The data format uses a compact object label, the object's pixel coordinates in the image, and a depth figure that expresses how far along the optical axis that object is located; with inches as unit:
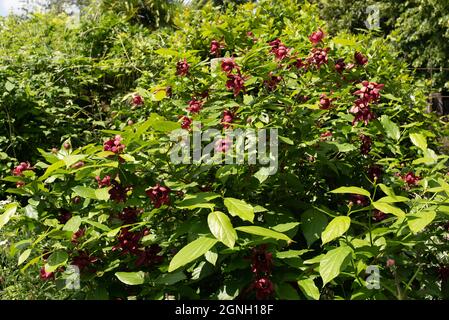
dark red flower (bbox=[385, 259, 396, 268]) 44.4
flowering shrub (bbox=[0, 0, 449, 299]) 47.9
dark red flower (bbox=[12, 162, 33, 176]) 56.6
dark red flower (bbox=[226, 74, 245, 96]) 64.4
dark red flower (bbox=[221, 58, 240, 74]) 64.4
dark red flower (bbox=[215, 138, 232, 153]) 54.0
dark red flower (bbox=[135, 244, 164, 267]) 53.1
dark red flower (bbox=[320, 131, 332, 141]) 66.9
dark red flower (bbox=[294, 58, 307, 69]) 71.0
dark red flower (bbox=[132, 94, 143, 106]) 89.4
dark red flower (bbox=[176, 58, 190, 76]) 70.7
